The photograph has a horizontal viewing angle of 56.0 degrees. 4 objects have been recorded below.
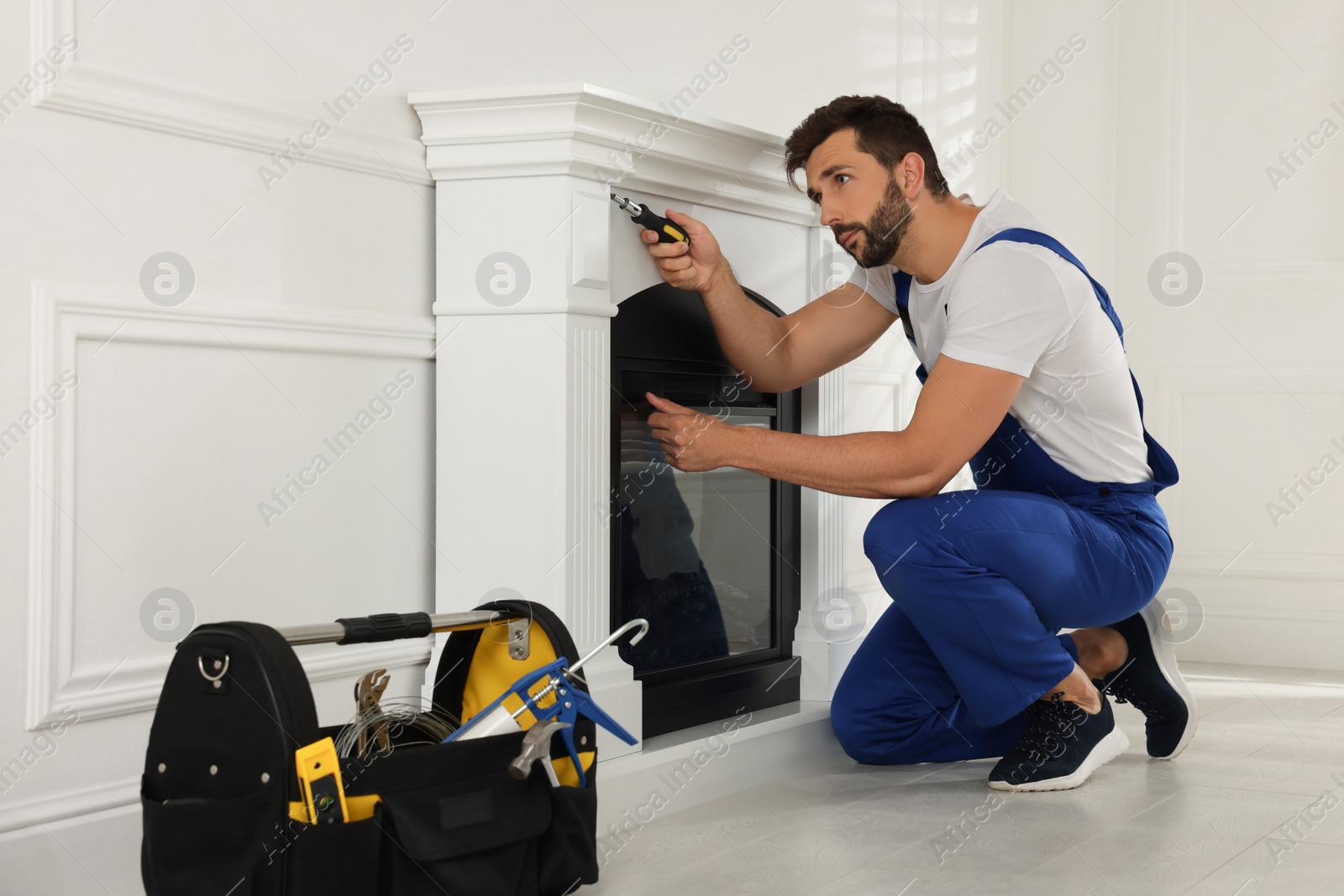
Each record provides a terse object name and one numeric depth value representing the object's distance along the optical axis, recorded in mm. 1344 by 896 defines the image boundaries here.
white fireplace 1872
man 1990
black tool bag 1190
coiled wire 1473
